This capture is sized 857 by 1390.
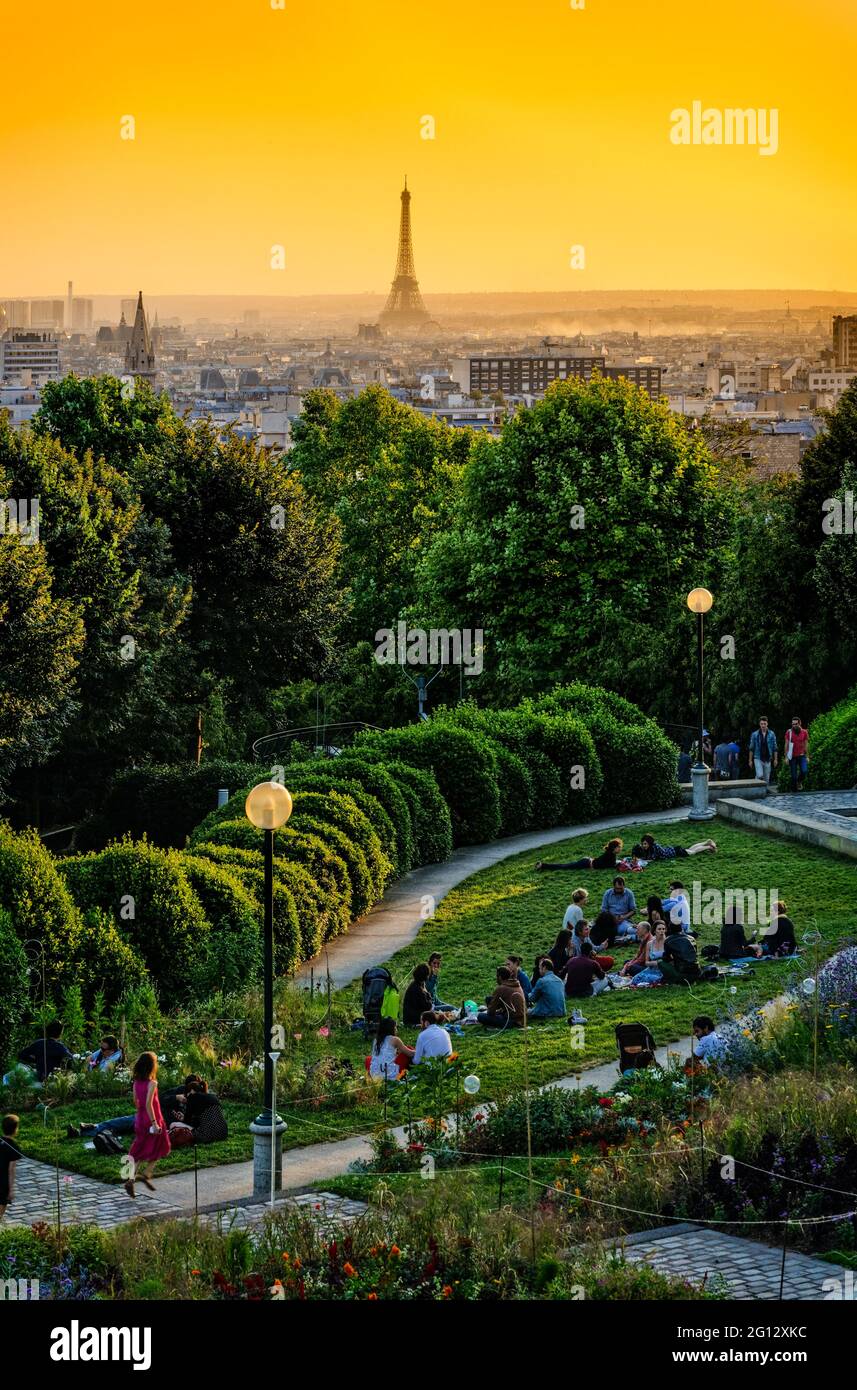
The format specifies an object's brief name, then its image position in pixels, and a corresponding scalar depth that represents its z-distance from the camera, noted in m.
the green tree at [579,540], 46.91
